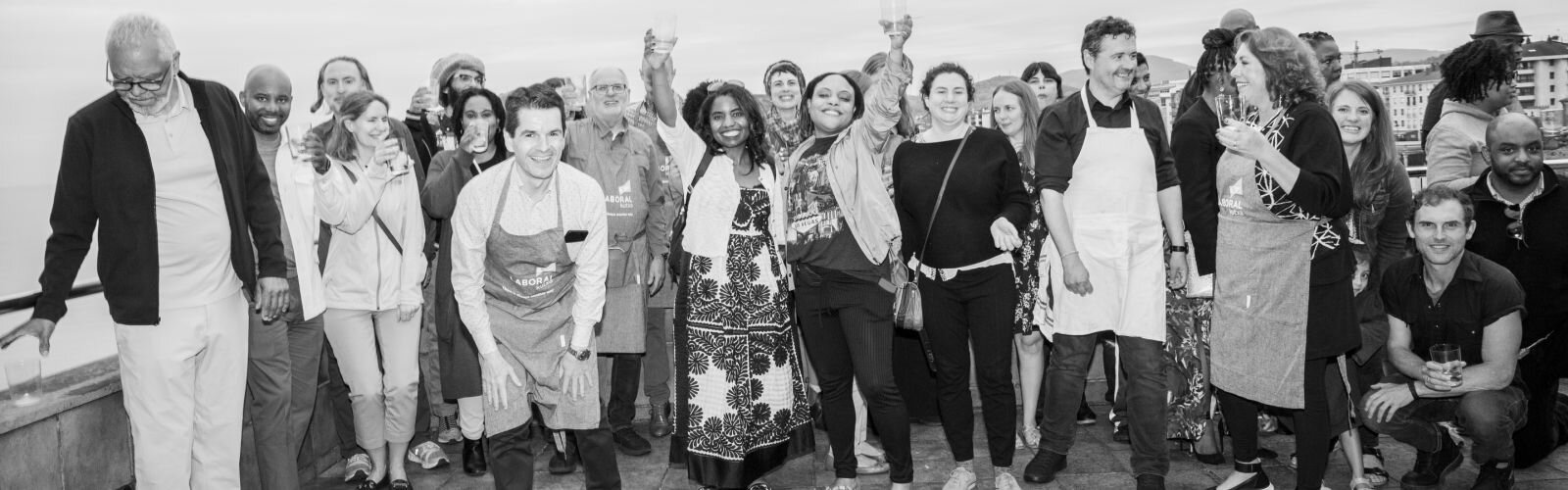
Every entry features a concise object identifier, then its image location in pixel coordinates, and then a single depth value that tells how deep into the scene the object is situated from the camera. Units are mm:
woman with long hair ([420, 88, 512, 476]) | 4820
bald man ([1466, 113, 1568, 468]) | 4844
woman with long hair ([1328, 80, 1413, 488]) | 4387
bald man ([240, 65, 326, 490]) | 4391
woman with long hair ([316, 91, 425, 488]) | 4645
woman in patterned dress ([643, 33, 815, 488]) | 4508
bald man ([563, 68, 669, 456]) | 5402
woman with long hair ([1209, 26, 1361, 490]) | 3994
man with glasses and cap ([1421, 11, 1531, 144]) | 5461
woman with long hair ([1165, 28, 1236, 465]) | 4699
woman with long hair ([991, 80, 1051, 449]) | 5184
